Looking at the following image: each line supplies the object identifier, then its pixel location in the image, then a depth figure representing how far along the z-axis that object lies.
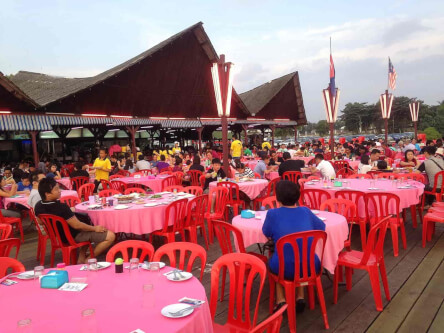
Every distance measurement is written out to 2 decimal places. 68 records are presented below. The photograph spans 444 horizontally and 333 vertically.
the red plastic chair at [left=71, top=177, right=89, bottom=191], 9.62
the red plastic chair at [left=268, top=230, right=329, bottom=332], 3.04
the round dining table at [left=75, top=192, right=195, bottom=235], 5.20
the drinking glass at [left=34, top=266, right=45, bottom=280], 2.74
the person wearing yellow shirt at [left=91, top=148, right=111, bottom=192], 9.46
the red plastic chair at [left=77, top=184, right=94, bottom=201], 8.29
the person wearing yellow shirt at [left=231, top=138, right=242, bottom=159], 14.58
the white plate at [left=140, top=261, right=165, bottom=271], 2.78
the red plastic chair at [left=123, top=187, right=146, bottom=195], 7.16
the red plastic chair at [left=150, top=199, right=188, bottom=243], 5.25
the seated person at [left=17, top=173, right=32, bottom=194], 8.26
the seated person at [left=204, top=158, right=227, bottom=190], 8.05
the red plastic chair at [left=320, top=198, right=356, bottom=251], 4.48
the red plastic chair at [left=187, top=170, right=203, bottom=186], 9.34
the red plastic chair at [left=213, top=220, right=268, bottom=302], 3.53
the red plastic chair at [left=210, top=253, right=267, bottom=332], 2.50
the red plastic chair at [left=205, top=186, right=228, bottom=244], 6.13
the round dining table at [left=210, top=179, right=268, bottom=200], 7.42
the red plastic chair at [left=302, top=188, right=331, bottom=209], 5.36
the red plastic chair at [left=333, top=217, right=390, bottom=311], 3.40
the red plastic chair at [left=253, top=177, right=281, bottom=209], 7.53
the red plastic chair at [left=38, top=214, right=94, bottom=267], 4.55
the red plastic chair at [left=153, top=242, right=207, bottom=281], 2.88
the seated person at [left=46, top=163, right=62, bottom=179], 10.22
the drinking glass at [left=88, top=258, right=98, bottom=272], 2.85
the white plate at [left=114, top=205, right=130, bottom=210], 5.28
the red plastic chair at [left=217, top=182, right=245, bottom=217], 6.92
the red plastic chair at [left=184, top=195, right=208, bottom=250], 5.54
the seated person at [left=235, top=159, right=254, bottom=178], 8.33
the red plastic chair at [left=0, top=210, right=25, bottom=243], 6.56
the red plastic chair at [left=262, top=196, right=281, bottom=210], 5.11
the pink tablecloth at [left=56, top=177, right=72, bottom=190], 9.80
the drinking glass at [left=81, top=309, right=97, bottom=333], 1.85
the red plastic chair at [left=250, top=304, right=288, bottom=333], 1.55
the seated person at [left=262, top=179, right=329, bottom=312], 3.21
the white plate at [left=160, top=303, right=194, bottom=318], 1.97
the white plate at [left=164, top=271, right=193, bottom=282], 2.51
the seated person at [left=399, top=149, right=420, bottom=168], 9.08
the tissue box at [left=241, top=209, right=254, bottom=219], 4.38
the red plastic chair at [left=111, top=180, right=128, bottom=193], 8.90
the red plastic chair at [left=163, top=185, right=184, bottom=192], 7.09
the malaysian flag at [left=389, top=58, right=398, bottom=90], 17.25
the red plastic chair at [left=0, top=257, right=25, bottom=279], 2.93
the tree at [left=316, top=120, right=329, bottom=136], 82.90
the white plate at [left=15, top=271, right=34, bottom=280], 2.73
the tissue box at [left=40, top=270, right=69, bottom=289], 2.54
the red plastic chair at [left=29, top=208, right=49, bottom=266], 5.27
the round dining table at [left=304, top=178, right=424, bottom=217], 5.66
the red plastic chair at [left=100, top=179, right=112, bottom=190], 9.17
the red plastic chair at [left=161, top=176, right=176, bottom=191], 9.21
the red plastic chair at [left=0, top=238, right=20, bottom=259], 3.25
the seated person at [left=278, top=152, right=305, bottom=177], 8.79
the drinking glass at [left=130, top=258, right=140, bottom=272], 2.80
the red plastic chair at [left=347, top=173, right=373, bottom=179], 7.53
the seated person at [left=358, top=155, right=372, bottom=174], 8.26
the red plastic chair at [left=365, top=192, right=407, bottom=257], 4.96
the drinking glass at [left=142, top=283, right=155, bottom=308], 2.15
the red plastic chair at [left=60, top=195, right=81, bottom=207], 7.02
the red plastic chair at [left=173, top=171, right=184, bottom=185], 9.96
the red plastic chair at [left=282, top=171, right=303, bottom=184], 8.65
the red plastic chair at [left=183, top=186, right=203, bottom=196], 6.92
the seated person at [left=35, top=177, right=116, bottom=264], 4.41
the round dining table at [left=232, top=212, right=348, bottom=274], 3.67
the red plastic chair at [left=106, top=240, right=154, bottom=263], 3.10
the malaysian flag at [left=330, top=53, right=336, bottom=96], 10.50
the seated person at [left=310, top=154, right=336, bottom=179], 7.85
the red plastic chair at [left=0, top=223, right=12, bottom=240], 4.45
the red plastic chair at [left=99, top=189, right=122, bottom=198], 7.03
